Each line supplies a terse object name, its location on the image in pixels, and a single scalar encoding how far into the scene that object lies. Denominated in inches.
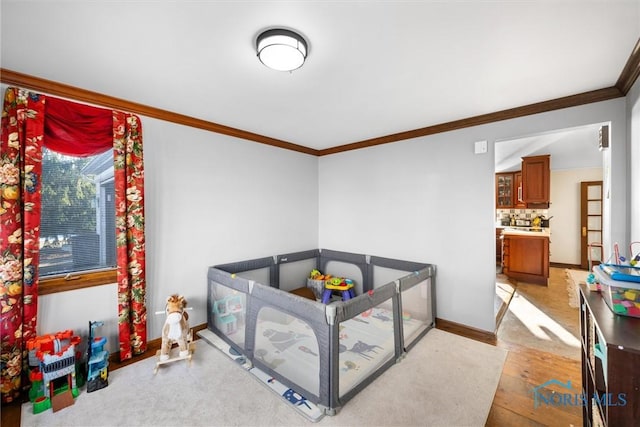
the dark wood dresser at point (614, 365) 35.2
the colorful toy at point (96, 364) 76.4
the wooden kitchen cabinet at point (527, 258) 174.9
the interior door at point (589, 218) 221.6
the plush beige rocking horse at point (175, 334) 87.7
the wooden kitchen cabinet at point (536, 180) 198.7
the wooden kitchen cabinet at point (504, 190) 254.7
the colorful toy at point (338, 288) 136.9
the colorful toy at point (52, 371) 69.9
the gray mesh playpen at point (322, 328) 68.5
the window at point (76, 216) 80.7
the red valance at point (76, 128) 77.9
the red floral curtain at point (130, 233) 87.8
